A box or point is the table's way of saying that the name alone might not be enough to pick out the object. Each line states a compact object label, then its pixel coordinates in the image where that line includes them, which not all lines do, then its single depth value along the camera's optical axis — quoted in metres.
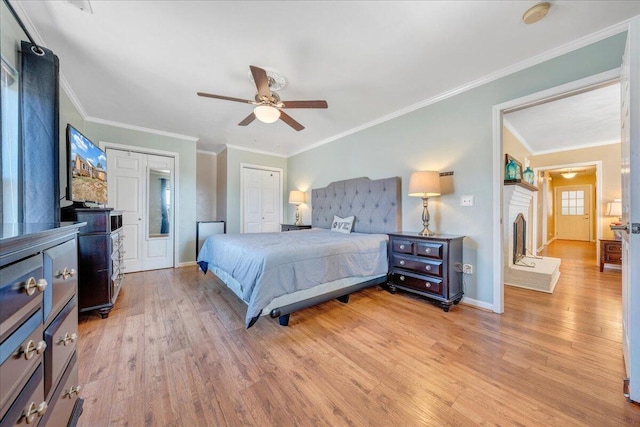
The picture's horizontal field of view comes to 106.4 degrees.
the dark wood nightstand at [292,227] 4.74
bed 1.99
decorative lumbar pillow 3.75
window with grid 7.48
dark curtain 1.75
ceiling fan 2.22
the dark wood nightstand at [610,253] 3.91
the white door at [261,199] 5.16
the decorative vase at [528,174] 4.19
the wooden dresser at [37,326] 0.56
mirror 4.13
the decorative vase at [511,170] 3.42
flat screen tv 2.37
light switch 2.66
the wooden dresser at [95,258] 2.24
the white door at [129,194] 3.78
